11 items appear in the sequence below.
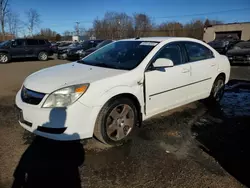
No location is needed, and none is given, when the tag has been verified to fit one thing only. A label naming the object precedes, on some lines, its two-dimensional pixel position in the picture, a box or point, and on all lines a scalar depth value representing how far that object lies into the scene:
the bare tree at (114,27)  49.38
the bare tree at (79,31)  71.07
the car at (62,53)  17.53
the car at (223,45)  16.55
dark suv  15.89
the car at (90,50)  14.51
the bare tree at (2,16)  41.27
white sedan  2.94
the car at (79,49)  15.56
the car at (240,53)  12.99
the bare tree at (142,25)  50.94
